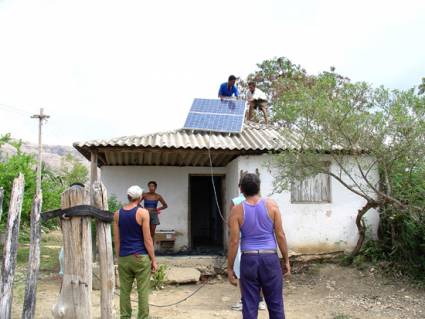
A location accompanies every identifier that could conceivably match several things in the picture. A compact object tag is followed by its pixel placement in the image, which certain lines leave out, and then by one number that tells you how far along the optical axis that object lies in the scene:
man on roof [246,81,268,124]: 12.62
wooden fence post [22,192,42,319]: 3.80
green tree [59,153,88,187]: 26.09
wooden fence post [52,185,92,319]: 3.78
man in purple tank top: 3.71
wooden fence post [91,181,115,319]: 3.89
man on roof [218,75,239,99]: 11.94
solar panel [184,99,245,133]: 10.67
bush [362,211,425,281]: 8.03
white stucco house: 9.09
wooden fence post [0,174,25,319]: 3.88
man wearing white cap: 4.57
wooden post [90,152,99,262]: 8.80
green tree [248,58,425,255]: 6.45
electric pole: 22.44
